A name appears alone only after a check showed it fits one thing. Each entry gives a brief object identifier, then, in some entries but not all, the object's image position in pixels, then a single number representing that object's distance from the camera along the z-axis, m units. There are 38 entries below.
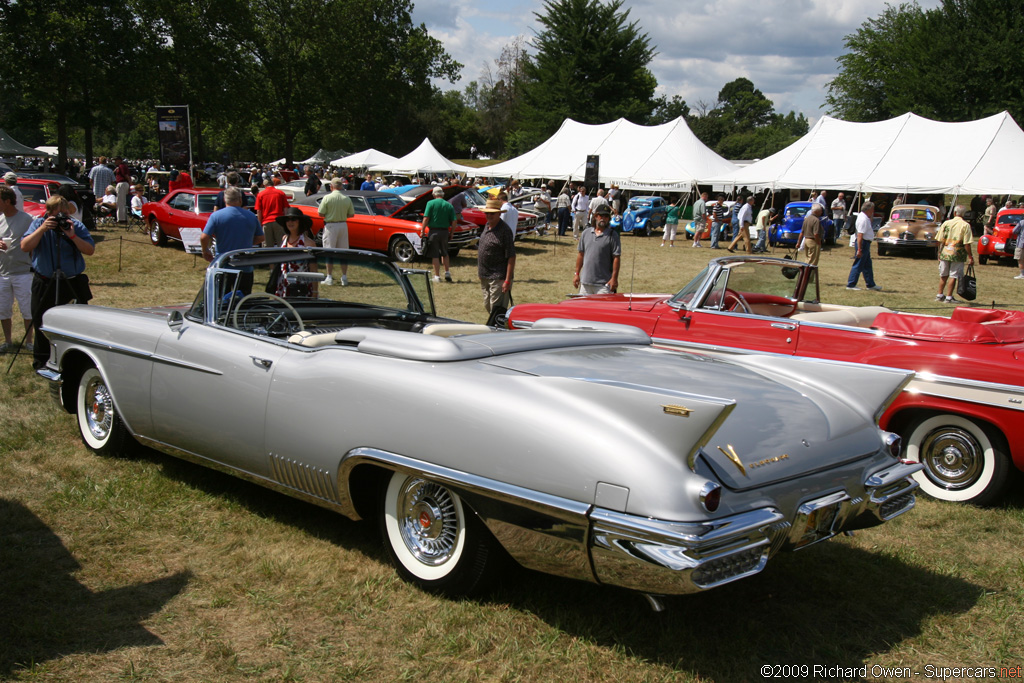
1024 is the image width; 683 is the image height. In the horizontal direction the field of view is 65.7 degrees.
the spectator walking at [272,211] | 11.05
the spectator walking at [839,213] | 27.97
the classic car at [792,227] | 24.64
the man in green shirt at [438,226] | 14.27
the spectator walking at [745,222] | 22.72
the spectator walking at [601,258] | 8.95
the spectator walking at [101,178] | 22.83
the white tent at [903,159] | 24.53
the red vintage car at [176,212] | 17.22
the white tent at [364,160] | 41.03
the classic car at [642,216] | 28.06
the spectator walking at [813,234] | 14.88
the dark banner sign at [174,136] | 21.12
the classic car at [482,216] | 19.28
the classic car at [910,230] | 22.81
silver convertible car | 2.70
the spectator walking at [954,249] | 13.48
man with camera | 6.93
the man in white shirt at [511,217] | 16.72
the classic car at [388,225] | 16.69
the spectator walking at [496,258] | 8.80
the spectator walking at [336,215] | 12.61
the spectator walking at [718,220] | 24.66
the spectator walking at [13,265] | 7.51
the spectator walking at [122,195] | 21.20
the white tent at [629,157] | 29.09
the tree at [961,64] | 42.38
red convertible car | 4.71
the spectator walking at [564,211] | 25.08
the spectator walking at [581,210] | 23.56
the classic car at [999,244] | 20.86
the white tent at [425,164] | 34.94
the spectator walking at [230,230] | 8.13
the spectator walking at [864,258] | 14.77
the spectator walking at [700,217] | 25.19
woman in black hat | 9.62
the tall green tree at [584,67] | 54.28
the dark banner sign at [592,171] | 25.91
